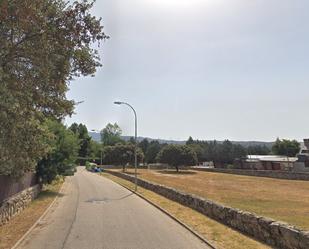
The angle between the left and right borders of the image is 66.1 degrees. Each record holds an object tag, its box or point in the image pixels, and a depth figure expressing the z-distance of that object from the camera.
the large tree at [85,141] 84.42
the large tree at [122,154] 48.65
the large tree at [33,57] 6.18
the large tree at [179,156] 45.40
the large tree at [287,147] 68.43
